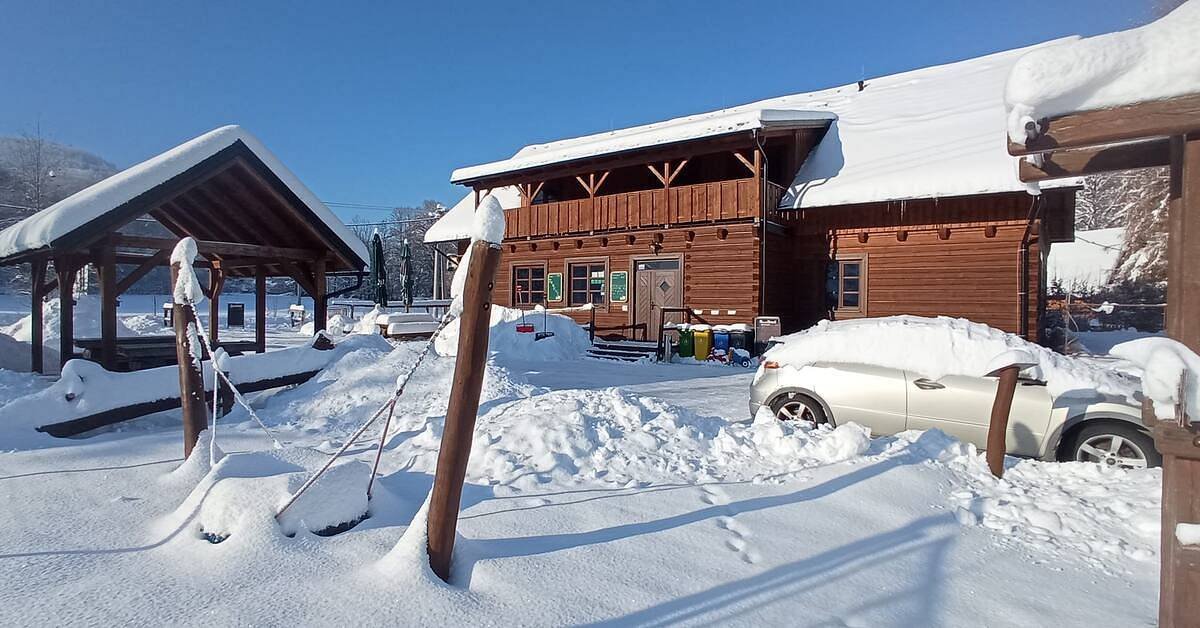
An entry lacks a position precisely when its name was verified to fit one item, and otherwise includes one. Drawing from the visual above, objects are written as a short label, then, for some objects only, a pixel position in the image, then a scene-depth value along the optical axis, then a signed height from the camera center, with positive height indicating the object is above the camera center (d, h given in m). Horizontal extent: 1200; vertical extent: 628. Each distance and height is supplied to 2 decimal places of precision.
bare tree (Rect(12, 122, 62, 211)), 34.47 +8.03
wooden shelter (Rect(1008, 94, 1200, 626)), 2.30 +0.13
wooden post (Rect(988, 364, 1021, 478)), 4.66 -1.05
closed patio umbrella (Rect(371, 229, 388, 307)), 19.71 +0.84
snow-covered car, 5.02 -0.95
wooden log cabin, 14.21 +2.22
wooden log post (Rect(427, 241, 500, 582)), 2.77 -0.56
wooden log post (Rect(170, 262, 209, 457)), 4.33 -0.67
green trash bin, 14.99 -1.27
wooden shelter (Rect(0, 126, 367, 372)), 7.10 +1.06
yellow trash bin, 14.74 -1.23
